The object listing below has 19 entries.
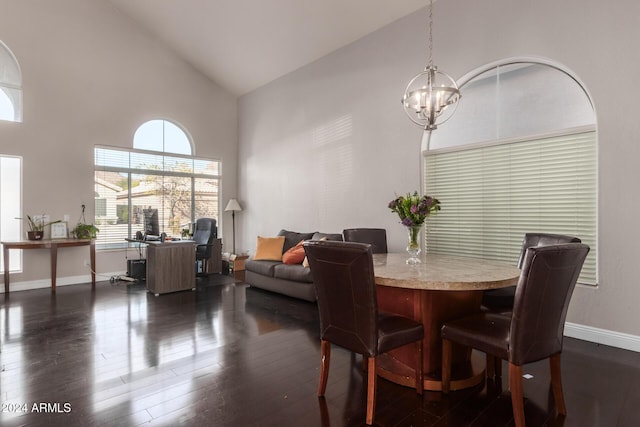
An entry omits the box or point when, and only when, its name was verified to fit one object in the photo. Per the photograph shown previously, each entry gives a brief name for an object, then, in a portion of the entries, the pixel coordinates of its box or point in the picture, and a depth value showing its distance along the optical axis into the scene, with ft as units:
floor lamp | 24.58
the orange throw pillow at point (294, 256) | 16.44
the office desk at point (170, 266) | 16.76
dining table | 7.27
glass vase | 9.39
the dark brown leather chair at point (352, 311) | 6.45
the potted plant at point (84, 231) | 18.72
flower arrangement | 9.08
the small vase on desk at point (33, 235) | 17.31
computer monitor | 18.30
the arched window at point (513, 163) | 11.30
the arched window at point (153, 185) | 20.43
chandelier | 9.06
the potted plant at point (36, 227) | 17.37
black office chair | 20.56
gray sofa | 15.11
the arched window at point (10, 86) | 17.47
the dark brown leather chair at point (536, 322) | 5.93
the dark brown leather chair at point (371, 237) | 13.50
